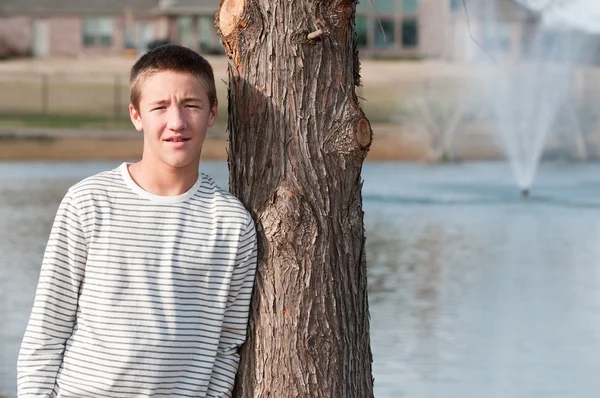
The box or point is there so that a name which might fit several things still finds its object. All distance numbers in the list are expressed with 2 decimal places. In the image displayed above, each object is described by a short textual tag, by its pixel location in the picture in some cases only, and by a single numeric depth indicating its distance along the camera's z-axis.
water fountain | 27.31
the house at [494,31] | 41.44
